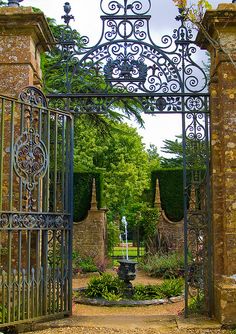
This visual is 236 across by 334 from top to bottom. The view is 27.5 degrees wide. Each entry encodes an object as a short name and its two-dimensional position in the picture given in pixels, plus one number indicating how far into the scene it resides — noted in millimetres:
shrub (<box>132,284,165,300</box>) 9805
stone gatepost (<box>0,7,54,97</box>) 6730
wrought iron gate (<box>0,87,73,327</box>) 5945
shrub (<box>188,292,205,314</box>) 6969
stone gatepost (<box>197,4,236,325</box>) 6434
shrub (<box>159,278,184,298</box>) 10133
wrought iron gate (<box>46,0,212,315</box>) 7160
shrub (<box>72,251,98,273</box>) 14875
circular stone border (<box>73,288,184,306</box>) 9172
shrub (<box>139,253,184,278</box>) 13828
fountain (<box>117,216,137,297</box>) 10102
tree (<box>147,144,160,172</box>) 35950
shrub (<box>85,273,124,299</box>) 9906
